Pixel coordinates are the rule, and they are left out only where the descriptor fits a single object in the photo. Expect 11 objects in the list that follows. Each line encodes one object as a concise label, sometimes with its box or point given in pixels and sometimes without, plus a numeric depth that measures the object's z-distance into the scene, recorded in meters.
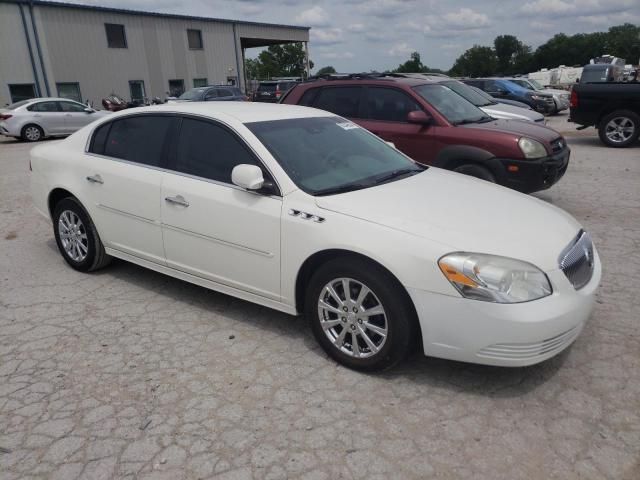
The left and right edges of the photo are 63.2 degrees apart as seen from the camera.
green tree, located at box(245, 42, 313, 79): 94.94
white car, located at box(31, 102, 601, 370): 2.83
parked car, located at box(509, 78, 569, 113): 20.98
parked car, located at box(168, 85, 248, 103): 19.39
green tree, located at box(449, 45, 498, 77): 114.25
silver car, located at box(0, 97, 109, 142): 16.59
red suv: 6.21
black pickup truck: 11.52
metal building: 24.81
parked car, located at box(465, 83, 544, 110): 10.62
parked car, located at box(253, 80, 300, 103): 23.92
